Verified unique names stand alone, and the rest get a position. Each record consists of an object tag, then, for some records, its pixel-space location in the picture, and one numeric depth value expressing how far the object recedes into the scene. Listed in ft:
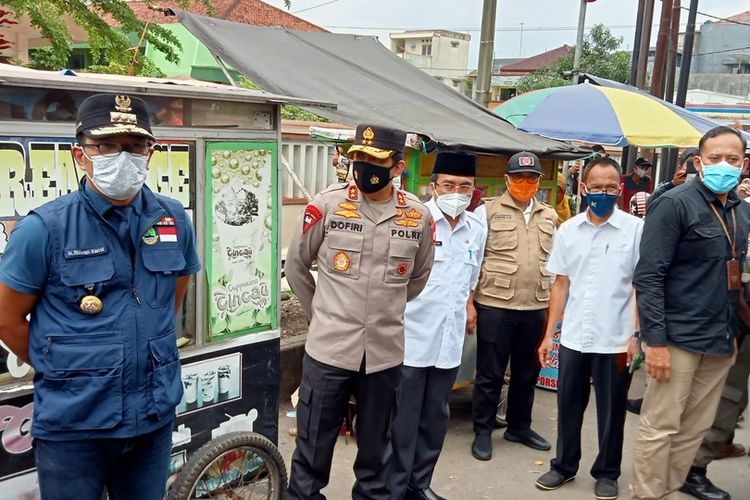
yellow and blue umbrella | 19.62
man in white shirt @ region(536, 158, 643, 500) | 12.80
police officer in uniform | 9.86
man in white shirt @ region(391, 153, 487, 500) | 11.98
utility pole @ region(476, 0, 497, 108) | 24.98
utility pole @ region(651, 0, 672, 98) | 46.62
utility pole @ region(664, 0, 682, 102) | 49.98
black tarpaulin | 16.24
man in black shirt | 11.16
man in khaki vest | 14.82
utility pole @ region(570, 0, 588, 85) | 48.57
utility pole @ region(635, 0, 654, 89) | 47.21
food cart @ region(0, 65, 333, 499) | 8.71
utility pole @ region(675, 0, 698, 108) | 57.61
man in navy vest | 6.93
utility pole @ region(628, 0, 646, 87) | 48.39
